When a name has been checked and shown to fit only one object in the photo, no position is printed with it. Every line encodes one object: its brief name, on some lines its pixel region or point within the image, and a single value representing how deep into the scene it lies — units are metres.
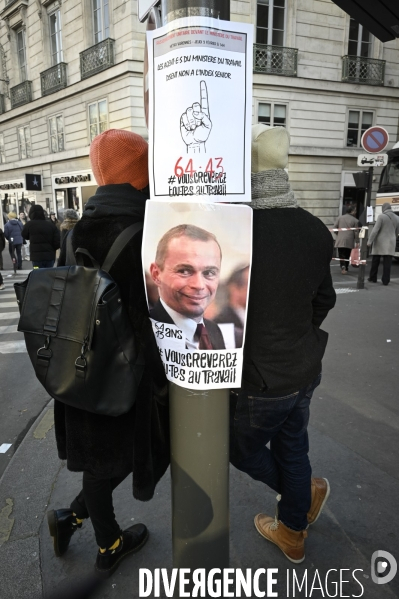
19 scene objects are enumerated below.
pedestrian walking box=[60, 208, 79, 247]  6.63
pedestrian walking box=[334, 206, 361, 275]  10.83
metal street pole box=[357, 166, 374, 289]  8.87
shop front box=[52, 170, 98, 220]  18.81
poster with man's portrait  1.32
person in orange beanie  1.59
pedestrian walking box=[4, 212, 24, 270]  12.37
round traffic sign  8.61
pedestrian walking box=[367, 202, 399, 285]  9.27
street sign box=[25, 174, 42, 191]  19.03
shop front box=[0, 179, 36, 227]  23.23
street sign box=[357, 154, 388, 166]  8.82
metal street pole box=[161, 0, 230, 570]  1.44
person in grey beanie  1.55
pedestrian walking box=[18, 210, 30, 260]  16.36
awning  3.45
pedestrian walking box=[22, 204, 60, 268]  8.59
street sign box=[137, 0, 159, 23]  1.54
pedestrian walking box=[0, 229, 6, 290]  11.33
